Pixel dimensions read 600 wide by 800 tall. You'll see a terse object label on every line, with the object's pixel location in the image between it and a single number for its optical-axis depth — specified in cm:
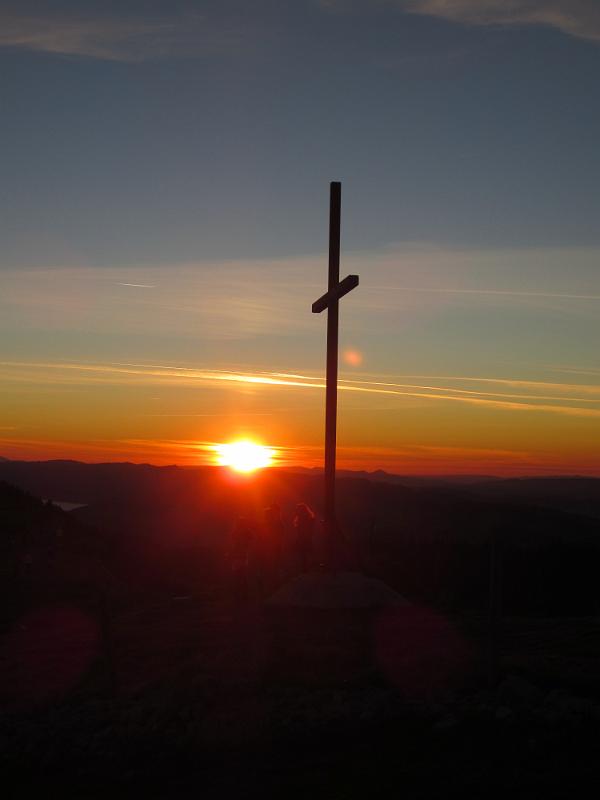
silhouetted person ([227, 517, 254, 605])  1656
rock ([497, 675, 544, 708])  1060
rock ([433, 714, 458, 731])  1011
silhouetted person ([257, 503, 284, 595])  1823
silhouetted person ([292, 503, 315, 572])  1759
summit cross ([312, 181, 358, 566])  1479
